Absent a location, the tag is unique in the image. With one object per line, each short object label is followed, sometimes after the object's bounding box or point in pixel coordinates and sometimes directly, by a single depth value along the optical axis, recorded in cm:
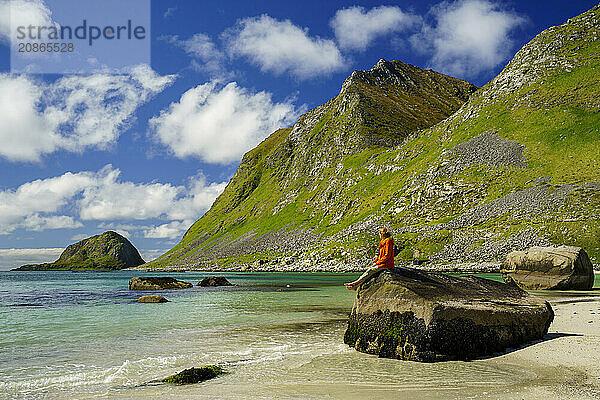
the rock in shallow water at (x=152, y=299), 3784
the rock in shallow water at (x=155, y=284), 5919
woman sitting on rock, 1608
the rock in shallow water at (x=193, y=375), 1157
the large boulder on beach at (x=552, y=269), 4088
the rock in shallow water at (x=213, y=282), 6600
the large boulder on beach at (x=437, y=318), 1317
